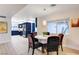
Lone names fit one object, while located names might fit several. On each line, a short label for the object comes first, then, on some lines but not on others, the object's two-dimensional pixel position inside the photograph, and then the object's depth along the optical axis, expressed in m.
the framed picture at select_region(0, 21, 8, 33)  2.66
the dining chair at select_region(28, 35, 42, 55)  1.81
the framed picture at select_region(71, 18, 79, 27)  2.12
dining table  1.85
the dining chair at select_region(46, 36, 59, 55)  1.70
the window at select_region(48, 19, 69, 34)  1.96
